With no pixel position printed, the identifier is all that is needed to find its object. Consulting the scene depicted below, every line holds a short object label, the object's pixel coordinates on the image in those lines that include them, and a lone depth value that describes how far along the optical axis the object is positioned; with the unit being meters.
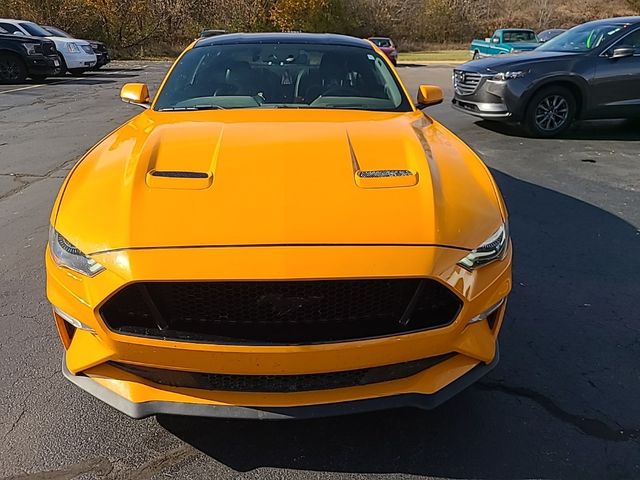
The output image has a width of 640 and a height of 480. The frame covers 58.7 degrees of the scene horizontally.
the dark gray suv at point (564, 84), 8.34
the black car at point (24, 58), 14.85
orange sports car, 1.96
